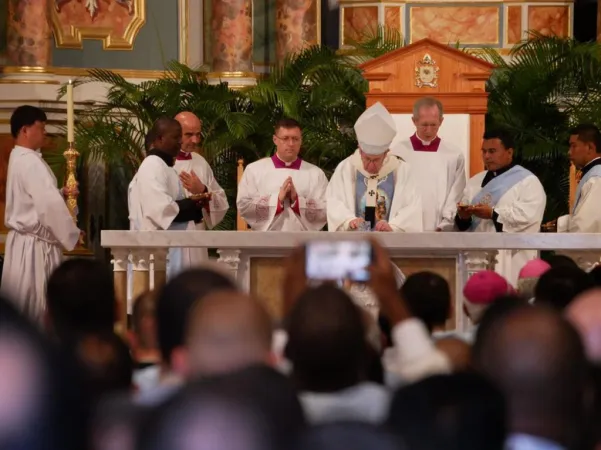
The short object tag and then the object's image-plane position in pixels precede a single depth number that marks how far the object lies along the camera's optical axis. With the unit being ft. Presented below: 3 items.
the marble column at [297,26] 92.89
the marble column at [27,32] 86.22
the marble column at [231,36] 91.09
